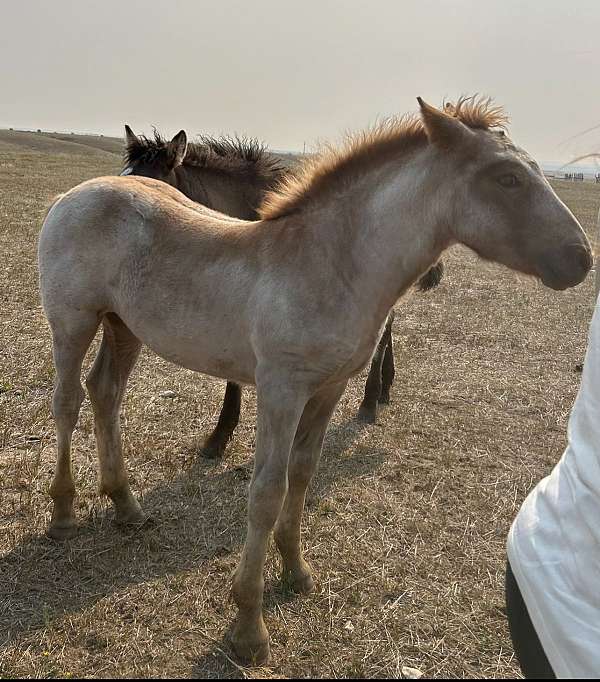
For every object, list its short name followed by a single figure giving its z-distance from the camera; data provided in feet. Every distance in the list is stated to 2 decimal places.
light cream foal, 7.68
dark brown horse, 14.58
